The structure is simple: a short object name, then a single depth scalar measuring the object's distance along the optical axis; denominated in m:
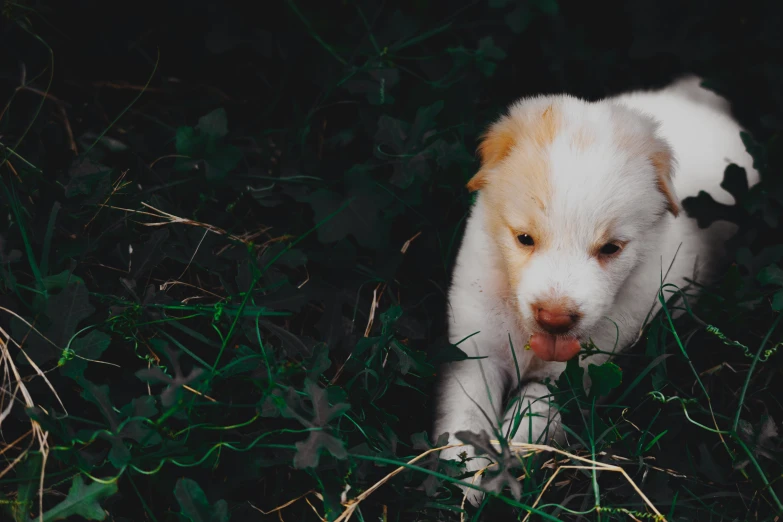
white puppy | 2.14
